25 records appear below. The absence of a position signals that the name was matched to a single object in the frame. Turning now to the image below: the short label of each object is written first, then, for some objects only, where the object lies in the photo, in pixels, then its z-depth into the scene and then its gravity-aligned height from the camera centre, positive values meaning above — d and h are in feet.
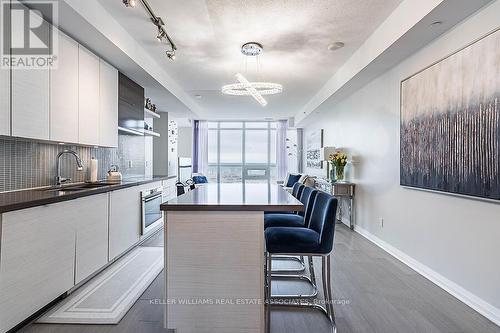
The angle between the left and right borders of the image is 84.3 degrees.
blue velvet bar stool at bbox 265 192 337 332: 6.23 -1.76
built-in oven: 12.49 -2.10
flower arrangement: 16.92 +0.20
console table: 15.92 -1.49
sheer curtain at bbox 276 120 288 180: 30.53 +1.80
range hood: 12.34 +2.83
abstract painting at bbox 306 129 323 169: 23.95 +1.60
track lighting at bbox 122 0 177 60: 7.53 +4.79
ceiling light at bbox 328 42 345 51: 11.34 +5.00
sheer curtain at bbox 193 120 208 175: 30.42 +2.13
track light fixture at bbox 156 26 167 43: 9.55 +4.63
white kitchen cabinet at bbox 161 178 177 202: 15.68 -1.38
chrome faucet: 9.11 -0.03
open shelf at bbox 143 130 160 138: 15.19 +1.84
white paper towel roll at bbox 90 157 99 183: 10.83 -0.19
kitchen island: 5.87 -2.15
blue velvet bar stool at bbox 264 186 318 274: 8.23 -1.73
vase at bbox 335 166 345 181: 17.17 -0.48
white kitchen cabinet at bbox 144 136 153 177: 18.23 +0.64
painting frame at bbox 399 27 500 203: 6.68 +0.85
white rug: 6.68 -3.67
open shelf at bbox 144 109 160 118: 15.64 +3.06
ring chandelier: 11.06 +3.32
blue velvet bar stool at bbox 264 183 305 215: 10.08 -0.96
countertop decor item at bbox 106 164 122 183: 11.51 -0.50
